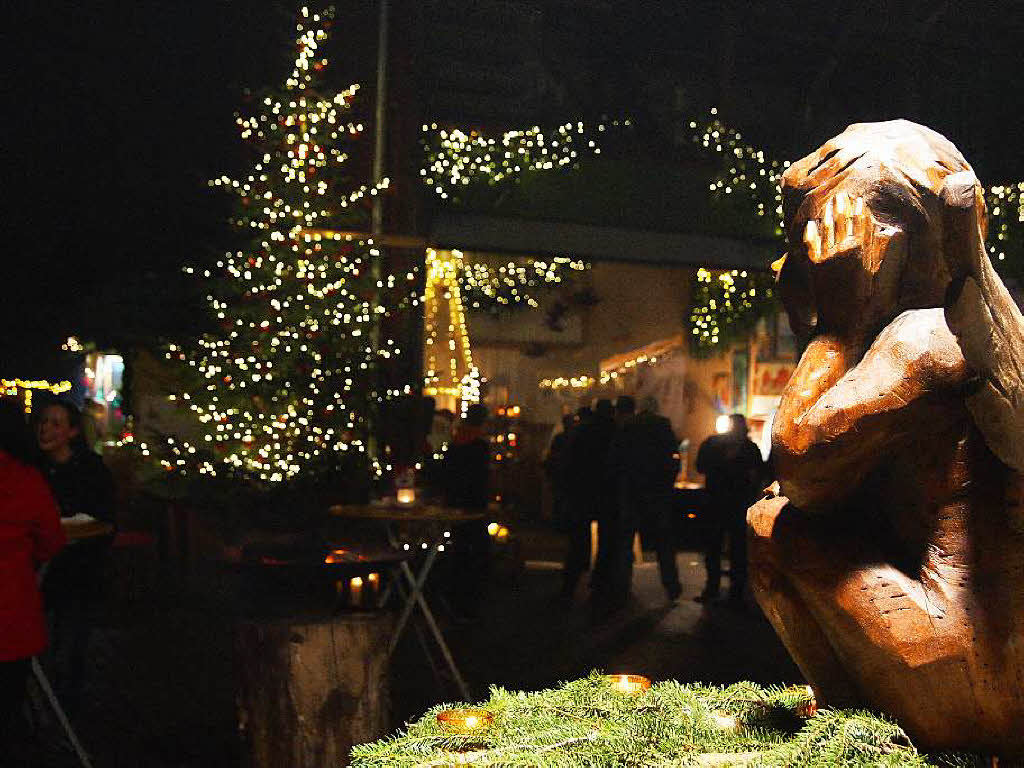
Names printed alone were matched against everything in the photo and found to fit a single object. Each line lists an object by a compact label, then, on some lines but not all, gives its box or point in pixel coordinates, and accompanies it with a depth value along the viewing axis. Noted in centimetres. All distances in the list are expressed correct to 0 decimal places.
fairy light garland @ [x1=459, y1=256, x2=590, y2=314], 1005
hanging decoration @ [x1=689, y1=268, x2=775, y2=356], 1101
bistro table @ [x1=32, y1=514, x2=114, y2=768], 460
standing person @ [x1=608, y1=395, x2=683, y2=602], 857
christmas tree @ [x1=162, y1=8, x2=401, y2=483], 793
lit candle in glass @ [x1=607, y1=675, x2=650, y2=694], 252
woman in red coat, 409
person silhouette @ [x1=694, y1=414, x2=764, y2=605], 874
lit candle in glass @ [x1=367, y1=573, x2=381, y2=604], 774
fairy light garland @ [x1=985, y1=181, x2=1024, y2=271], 927
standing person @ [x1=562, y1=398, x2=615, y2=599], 876
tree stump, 398
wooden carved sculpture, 185
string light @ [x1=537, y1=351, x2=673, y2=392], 1034
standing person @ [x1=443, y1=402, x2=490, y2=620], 834
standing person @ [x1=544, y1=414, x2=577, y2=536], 905
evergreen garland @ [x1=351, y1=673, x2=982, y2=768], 191
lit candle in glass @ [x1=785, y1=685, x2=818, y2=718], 228
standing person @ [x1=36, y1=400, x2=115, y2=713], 571
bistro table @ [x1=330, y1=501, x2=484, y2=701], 604
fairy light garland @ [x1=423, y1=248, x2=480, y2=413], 938
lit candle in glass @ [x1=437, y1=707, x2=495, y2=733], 225
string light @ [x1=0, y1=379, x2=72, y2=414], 980
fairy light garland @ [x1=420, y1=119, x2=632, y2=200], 883
